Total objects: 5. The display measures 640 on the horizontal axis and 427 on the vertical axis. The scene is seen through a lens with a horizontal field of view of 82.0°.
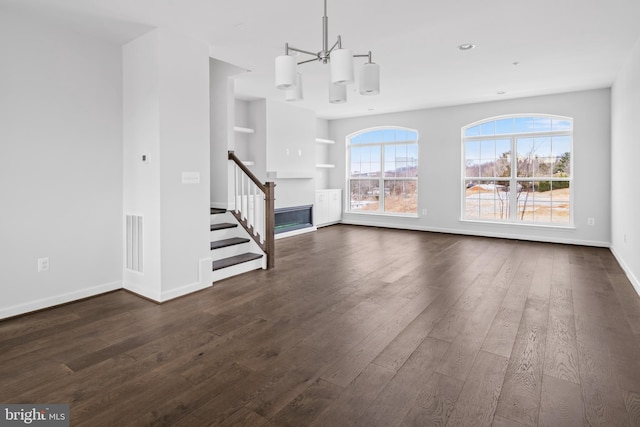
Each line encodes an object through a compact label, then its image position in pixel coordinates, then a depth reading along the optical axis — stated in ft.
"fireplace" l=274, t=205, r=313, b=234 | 24.20
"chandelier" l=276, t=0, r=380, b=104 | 8.25
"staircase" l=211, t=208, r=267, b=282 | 14.33
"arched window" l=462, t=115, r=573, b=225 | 21.58
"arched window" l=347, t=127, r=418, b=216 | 27.12
